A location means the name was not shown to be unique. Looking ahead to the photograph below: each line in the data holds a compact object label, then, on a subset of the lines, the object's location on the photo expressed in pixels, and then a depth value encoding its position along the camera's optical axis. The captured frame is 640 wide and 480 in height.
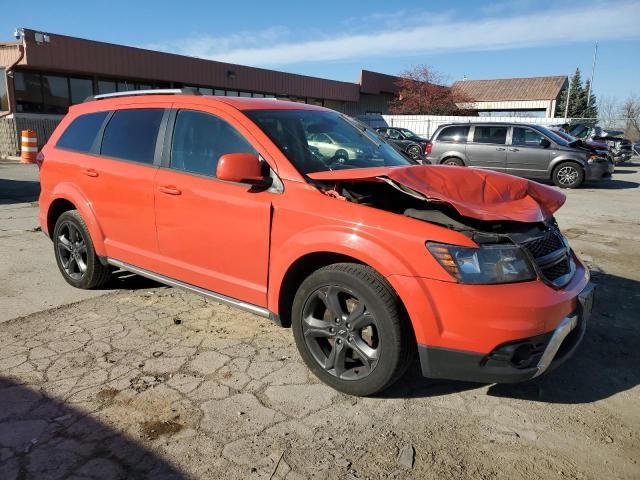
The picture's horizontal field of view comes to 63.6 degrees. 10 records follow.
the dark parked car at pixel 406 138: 19.86
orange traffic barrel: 17.59
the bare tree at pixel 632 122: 40.53
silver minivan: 14.10
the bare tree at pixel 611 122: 37.64
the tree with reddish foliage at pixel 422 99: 41.81
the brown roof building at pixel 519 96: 47.25
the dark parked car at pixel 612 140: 22.23
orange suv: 2.65
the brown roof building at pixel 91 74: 19.11
